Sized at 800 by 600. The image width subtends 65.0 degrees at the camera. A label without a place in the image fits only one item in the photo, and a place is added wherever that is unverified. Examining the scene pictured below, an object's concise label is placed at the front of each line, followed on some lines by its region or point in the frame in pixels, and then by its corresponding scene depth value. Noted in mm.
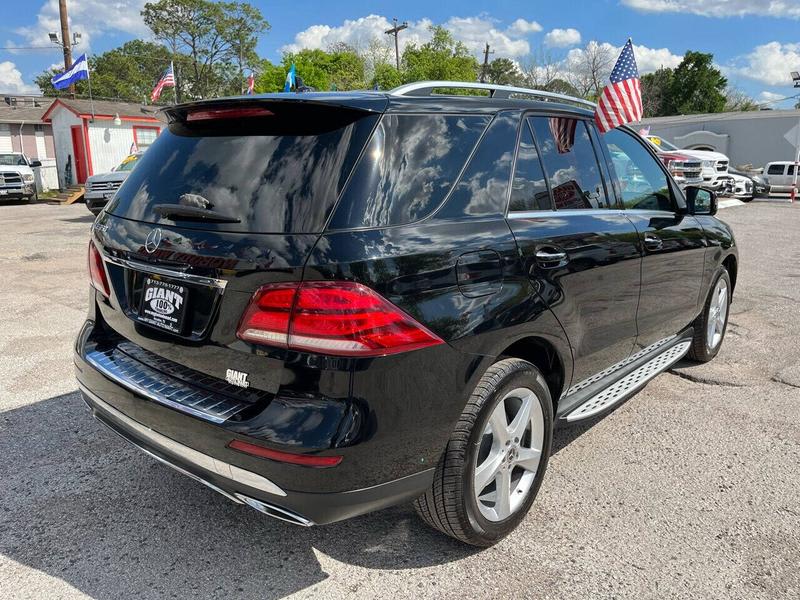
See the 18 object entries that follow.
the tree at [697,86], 54031
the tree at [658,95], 57688
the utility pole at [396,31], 45338
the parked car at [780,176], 26988
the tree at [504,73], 66994
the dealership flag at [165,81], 19967
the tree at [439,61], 36938
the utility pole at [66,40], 26672
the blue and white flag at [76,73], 21438
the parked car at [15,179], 21953
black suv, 2045
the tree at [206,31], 52156
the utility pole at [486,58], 56316
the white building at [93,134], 24844
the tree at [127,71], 67812
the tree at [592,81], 53625
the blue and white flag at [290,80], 8547
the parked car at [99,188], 14727
